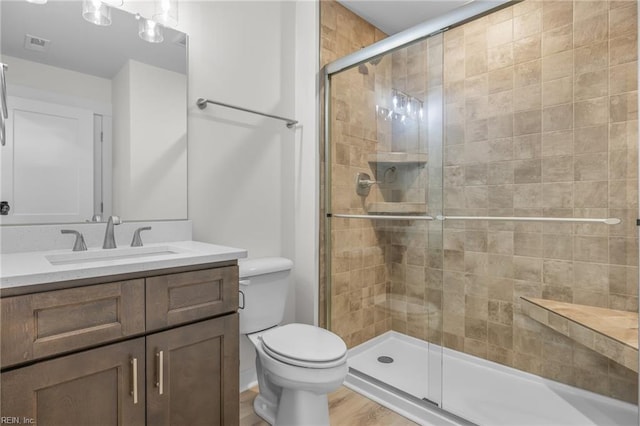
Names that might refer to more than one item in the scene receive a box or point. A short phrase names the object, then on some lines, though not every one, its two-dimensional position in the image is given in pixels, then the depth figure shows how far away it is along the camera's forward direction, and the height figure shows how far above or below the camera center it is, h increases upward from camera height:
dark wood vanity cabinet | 0.94 -0.44
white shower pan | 1.76 -1.03
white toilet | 1.44 -0.61
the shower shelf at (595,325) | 1.49 -0.56
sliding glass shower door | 1.83 -0.01
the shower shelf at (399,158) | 1.96 +0.32
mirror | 1.36 +0.41
